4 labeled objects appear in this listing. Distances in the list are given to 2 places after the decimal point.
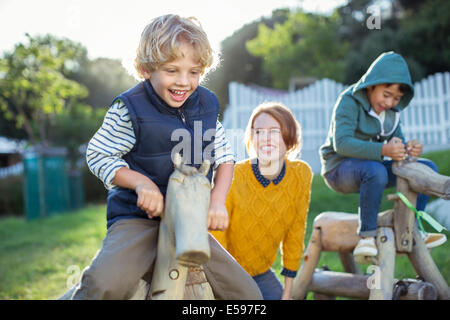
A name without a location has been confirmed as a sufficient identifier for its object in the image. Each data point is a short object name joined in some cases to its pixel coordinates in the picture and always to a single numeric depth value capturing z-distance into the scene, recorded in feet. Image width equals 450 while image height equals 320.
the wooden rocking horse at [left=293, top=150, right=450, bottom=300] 10.25
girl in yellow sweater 10.57
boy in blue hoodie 10.57
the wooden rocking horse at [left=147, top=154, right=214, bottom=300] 5.01
